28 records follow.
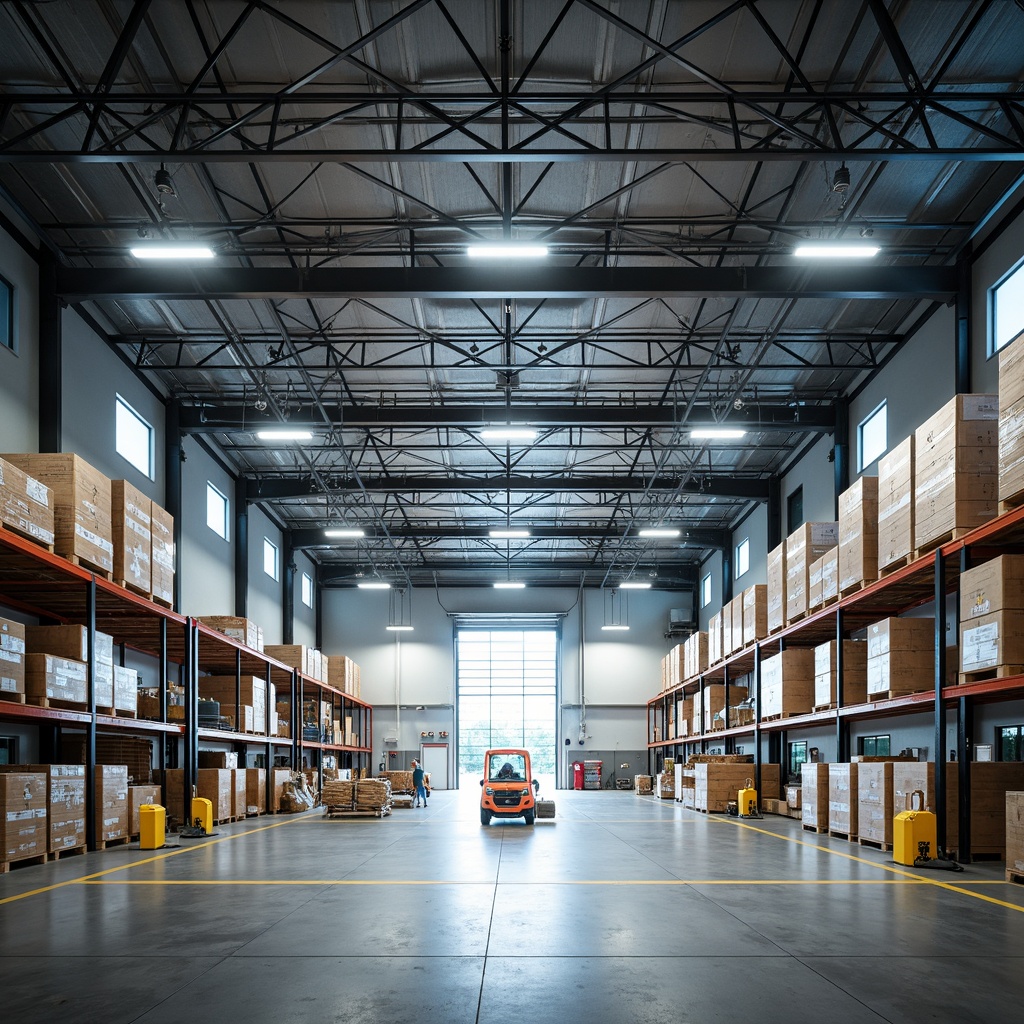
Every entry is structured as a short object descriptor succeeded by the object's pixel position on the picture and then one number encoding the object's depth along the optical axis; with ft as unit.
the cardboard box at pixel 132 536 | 54.60
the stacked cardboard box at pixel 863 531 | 55.67
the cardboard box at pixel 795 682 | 73.92
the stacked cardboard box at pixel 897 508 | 49.08
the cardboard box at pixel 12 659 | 43.47
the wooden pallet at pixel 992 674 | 39.91
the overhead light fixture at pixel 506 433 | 71.58
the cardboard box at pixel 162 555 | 59.67
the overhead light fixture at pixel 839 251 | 44.96
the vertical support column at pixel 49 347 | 57.52
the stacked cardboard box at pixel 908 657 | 52.90
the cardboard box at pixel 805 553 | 67.67
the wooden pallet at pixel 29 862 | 46.56
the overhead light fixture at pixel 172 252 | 45.37
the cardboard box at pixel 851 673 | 64.13
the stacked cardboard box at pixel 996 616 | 39.70
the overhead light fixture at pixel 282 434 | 71.15
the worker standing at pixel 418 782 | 100.99
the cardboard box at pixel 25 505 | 42.62
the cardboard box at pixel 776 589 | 74.53
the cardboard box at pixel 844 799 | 56.54
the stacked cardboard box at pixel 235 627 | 83.97
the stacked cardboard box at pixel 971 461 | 43.75
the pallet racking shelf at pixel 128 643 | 47.75
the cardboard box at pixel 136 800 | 58.12
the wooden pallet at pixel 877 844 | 50.93
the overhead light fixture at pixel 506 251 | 43.42
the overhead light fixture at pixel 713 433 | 72.38
